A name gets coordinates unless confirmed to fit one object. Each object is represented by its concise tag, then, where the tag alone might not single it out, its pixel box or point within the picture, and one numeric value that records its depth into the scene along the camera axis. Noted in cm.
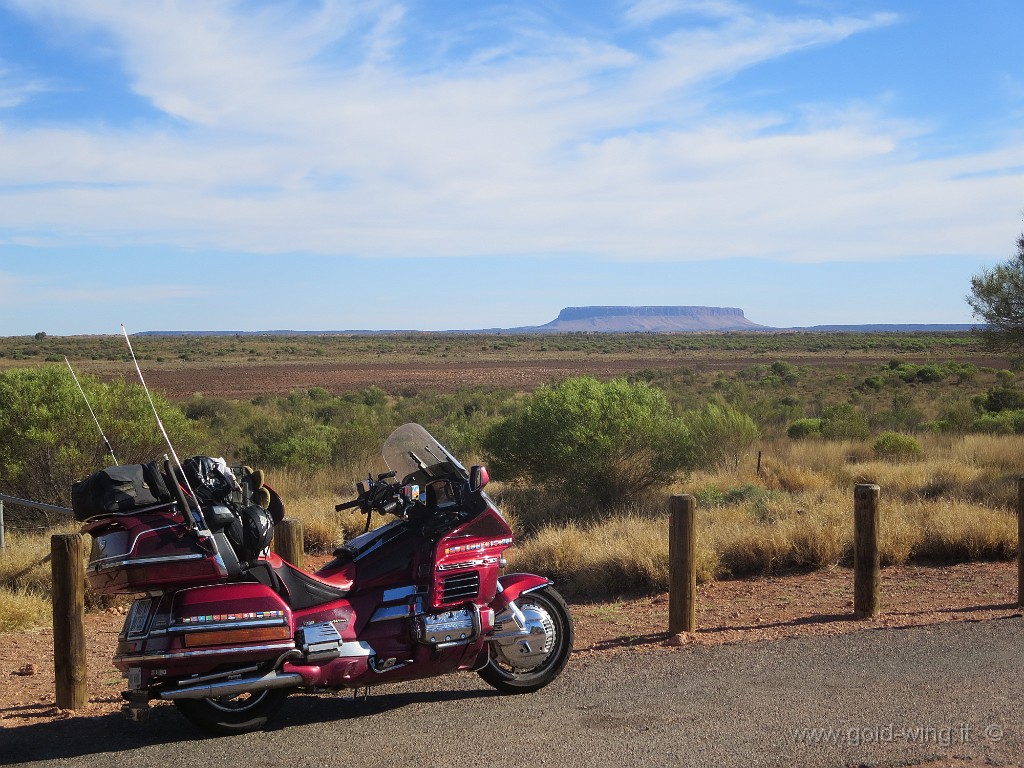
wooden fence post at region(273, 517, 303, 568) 763
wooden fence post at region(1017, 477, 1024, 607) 810
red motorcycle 519
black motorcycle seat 556
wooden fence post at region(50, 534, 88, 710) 608
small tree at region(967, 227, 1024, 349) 2038
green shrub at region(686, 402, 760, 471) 1938
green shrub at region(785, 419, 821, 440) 2336
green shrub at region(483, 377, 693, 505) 1533
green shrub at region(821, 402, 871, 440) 2252
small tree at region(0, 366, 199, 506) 1344
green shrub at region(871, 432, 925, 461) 1945
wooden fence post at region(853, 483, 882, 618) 783
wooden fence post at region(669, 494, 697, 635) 743
